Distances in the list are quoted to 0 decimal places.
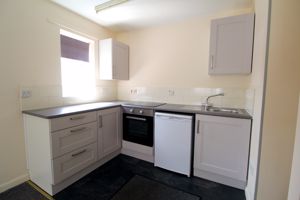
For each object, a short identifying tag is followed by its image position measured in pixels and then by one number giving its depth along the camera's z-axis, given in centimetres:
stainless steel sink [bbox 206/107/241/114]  215
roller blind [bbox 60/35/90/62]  226
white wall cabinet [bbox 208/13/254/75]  184
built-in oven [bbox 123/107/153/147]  223
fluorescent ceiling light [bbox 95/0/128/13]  194
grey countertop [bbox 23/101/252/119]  159
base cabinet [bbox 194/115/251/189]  168
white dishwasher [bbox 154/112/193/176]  193
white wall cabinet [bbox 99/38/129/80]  267
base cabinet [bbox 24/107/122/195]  156
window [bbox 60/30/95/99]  230
